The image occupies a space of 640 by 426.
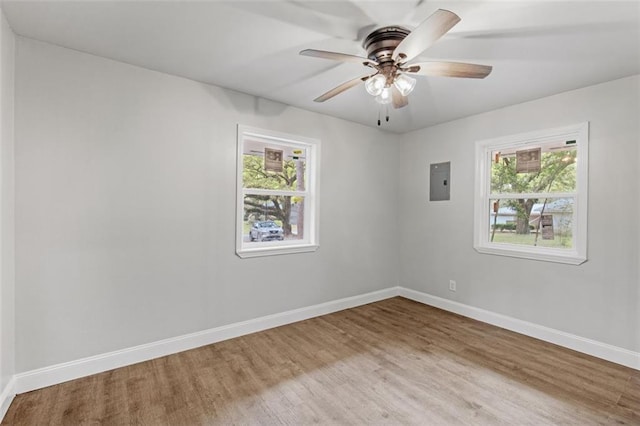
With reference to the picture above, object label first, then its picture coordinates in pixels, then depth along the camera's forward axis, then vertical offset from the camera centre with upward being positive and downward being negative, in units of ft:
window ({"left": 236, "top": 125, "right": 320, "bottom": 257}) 10.43 +0.58
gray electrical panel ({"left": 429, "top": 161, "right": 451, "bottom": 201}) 12.87 +1.28
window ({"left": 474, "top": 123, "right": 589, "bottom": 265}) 9.50 +0.58
